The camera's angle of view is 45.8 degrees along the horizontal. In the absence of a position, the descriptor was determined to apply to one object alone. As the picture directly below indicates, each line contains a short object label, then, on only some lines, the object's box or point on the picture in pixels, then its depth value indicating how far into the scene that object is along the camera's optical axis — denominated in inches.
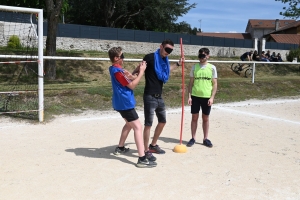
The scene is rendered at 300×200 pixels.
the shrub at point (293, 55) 1218.6
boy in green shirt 237.1
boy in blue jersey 186.5
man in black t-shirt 202.8
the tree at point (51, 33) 521.4
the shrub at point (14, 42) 767.7
